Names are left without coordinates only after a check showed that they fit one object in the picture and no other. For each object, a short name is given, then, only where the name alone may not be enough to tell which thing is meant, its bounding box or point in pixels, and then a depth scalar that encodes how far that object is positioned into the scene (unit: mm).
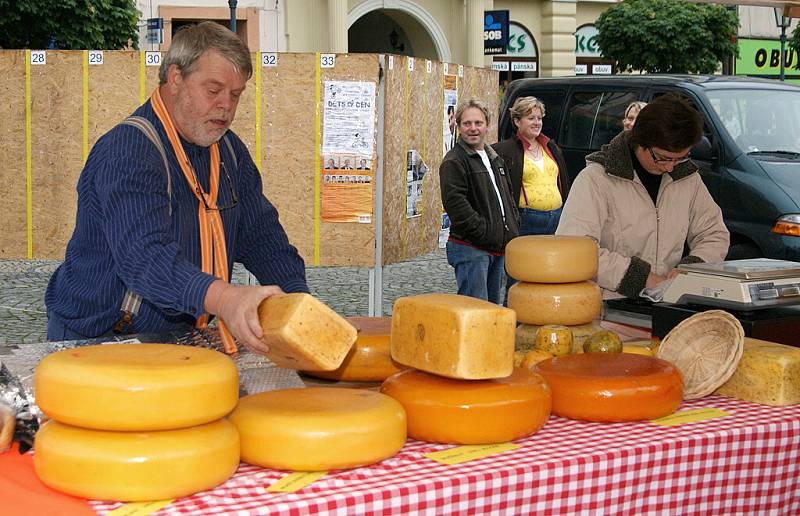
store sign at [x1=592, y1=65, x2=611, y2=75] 24781
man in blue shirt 2533
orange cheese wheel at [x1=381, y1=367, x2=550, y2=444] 2146
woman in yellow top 7535
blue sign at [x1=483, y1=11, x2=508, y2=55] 21375
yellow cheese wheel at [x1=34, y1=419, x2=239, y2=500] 1829
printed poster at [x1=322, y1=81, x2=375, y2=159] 6957
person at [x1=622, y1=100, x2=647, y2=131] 8070
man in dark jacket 6652
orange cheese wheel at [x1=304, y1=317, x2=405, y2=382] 2557
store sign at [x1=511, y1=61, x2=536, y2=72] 23828
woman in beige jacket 3953
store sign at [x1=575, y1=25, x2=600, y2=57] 24922
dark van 7336
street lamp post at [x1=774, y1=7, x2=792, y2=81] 20875
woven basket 2625
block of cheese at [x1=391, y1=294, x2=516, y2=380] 2150
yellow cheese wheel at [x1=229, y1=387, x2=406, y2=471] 1972
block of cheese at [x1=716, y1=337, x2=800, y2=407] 2596
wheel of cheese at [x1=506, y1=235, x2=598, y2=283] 2980
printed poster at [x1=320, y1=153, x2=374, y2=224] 7059
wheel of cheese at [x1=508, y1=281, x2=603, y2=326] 2984
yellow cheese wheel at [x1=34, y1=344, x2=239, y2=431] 1849
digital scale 3135
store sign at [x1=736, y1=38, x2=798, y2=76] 27203
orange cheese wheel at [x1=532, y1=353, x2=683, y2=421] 2340
